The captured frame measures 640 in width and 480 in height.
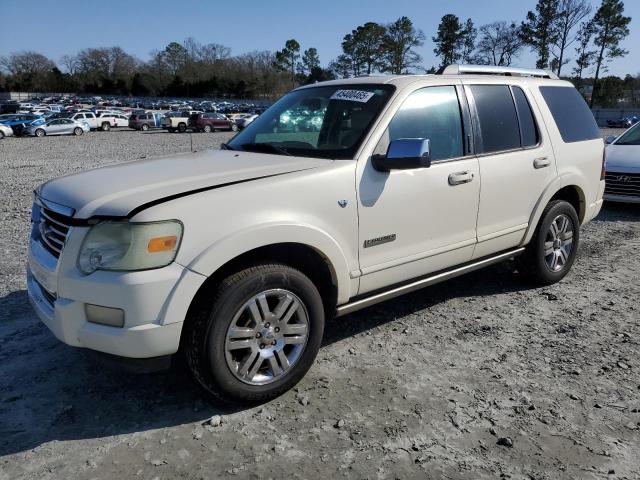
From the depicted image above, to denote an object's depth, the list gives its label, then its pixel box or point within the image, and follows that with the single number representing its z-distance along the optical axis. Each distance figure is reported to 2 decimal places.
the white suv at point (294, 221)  2.63
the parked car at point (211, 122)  41.80
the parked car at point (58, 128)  35.41
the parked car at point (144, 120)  44.53
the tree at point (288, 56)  123.00
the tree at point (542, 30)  72.31
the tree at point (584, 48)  72.88
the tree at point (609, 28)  69.25
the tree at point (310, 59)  123.38
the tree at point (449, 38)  84.50
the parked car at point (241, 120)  45.76
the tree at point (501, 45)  78.19
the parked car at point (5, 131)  33.50
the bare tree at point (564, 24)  72.00
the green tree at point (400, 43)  85.88
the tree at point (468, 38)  85.50
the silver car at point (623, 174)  8.44
